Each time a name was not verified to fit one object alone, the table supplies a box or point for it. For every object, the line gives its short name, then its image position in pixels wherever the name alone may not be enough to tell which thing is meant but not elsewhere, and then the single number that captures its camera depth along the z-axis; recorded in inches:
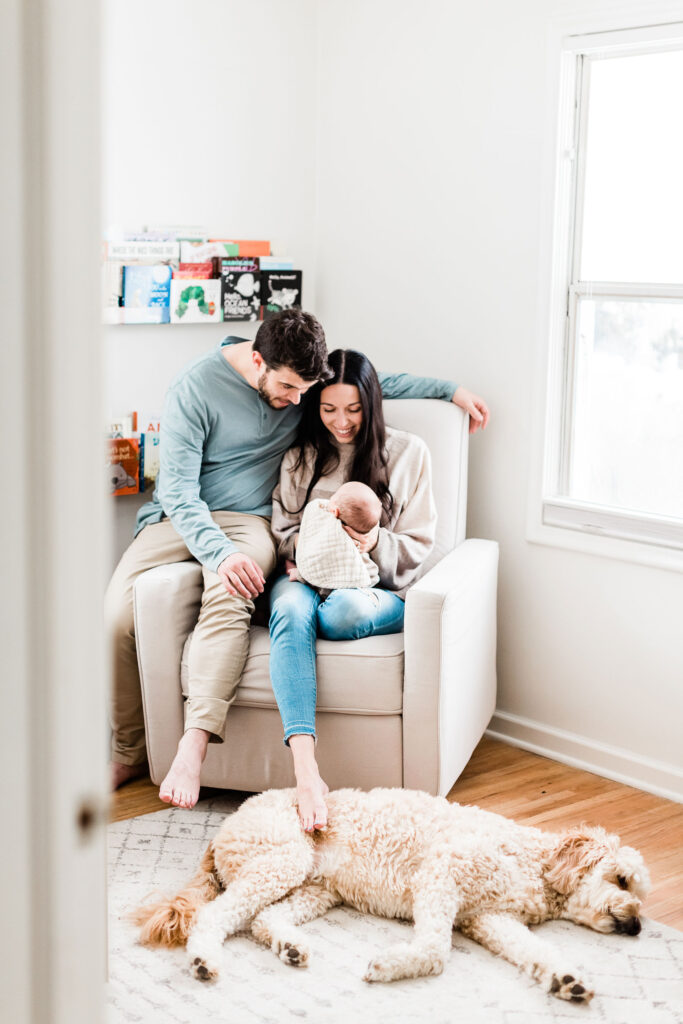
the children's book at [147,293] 112.6
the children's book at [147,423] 116.6
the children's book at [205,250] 116.6
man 91.5
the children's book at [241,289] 120.7
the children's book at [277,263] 124.0
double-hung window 98.9
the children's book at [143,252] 110.9
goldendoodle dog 73.9
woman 93.0
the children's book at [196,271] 116.5
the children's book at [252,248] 121.5
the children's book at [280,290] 124.8
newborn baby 94.7
